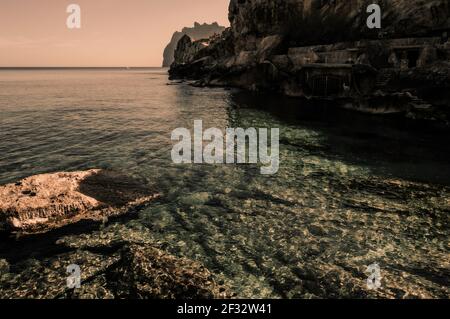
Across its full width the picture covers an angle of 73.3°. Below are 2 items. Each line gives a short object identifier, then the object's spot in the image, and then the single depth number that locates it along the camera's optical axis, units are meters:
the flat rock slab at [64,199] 10.91
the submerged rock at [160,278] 7.96
